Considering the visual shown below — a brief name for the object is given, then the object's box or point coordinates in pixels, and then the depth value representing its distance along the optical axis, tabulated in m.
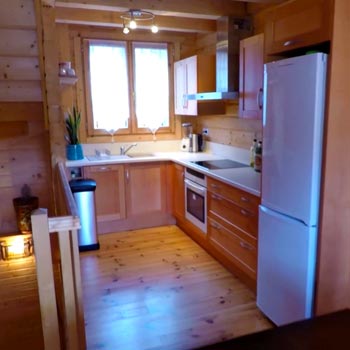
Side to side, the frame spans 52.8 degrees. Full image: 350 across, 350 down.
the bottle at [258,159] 3.30
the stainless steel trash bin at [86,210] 3.58
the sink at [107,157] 4.11
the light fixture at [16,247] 3.67
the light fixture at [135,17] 3.26
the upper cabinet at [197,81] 3.95
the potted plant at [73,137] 4.14
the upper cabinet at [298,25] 1.83
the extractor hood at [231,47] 3.50
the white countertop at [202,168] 2.79
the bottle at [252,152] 3.50
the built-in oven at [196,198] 3.51
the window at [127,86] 4.32
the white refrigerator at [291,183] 1.89
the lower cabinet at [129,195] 4.01
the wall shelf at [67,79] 3.13
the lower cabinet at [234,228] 2.69
